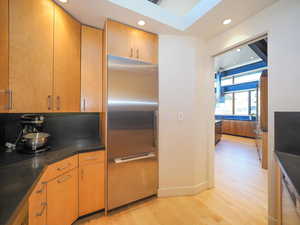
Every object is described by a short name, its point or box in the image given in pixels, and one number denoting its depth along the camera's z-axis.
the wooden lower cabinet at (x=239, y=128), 6.29
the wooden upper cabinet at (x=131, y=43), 1.80
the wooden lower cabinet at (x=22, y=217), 0.65
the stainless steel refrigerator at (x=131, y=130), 1.75
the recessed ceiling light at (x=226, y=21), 1.79
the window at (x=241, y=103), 6.82
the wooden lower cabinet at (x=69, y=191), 1.08
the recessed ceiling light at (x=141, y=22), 1.82
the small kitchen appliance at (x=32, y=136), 1.39
